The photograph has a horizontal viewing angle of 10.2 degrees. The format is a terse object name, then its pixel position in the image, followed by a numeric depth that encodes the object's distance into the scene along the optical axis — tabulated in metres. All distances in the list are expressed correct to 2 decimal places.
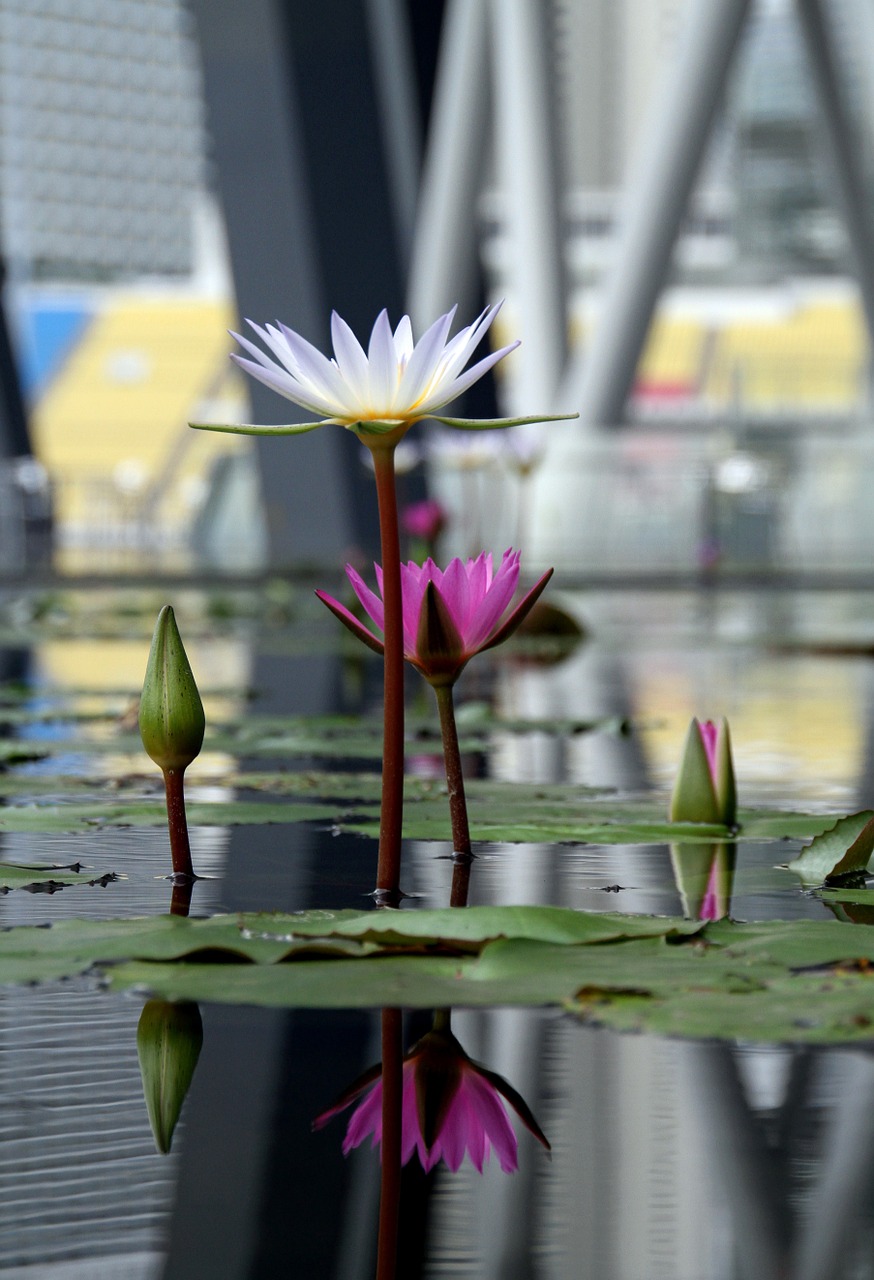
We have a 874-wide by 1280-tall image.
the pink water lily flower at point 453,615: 1.93
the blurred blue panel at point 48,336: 57.80
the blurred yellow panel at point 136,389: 54.25
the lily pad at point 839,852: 1.98
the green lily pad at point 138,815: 2.20
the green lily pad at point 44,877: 1.96
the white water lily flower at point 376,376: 1.83
